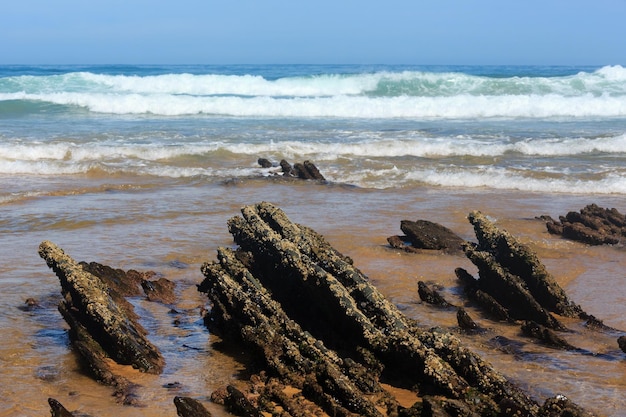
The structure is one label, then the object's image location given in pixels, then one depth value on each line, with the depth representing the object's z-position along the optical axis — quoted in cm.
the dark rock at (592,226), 962
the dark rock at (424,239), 913
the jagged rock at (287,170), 1530
